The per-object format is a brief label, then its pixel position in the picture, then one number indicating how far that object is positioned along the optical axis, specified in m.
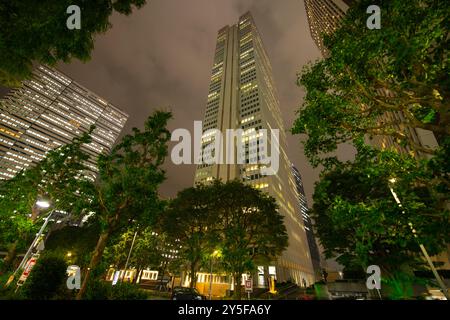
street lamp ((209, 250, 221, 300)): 26.75
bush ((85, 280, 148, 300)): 13.65
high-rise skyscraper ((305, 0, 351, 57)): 63.98
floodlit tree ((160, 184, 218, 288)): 28.05
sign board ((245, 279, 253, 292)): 15.57
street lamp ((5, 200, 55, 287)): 15.18
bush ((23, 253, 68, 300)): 11.60
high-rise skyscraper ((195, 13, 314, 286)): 75.31
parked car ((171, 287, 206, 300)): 18.27
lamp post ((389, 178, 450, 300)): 7.00
